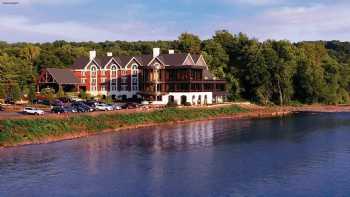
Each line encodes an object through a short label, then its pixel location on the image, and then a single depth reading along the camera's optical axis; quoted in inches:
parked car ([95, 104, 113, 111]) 3041.3
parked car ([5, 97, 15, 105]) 3346.5
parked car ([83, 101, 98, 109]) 3142.2
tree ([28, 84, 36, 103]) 3497.0
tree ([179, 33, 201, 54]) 4923.7
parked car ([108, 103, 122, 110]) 3129.9
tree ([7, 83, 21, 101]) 3385.8
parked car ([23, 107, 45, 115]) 2656.5
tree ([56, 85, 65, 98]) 3692.2
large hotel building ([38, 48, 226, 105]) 3809.1
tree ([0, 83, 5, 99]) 3486.7
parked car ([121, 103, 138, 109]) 3270.2
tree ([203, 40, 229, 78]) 4471.0
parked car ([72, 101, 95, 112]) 2943.4
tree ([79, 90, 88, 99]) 3895.2
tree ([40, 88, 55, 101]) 3577.3
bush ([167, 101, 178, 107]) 3484.7
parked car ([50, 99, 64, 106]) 3253.0
